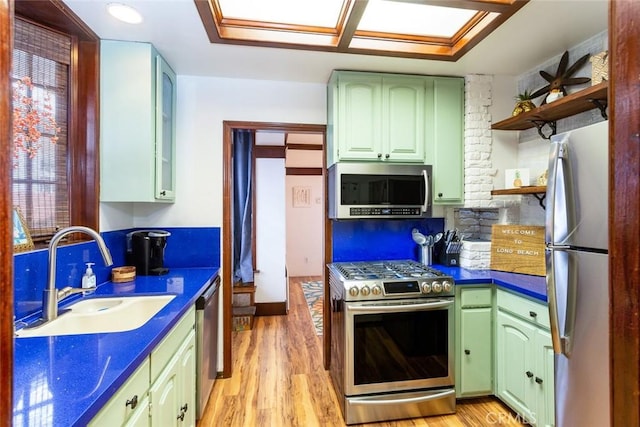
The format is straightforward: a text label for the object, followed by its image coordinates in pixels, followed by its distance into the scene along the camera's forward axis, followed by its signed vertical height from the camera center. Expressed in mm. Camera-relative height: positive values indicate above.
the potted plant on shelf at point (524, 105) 2162 +806
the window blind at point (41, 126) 1380 +434
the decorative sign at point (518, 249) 2076 -250
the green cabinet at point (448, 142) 2406 +590
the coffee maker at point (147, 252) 2092 -269
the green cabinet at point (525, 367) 1681 -933
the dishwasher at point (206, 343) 1856 -868
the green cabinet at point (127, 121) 1866 +583
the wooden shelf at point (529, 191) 2008 +166
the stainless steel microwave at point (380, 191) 2219 +180
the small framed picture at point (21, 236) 1302 -98
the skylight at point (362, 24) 1628 +1168
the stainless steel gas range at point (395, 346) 1921 -866
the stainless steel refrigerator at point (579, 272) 1116 -231
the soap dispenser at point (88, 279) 1659 -364
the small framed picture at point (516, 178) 2219 +277
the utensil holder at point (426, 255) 2486 -340
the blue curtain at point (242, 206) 3662 +100
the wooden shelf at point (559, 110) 1663 +685
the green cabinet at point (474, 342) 2068 -885
